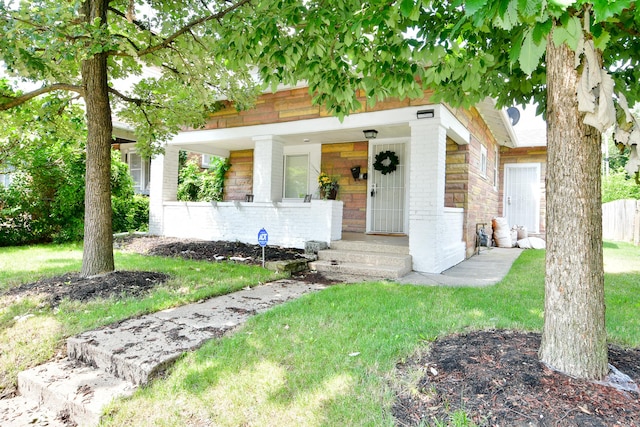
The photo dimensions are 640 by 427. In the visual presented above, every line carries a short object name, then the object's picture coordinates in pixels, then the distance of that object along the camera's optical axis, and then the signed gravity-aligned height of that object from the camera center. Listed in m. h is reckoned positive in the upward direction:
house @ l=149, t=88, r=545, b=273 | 6.10 +0.94
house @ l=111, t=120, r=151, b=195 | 13.29 +1.68
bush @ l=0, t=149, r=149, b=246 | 8.40 +0.25
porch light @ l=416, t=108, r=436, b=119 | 5.94 +1.70
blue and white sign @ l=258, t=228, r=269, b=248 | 5.93 -0.39
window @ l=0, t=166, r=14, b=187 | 8.15 +0.90
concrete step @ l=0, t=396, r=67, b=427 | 2.25 -1.32
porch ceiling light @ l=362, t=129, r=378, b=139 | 7.42 +1.72
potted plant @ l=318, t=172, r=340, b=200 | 8.20 +0.64
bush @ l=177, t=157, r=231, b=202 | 10.80 +1.00
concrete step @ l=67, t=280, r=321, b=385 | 2.52 -1.02
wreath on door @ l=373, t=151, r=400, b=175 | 8.38 +1.26
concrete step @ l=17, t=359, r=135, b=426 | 2.21 -1.18
